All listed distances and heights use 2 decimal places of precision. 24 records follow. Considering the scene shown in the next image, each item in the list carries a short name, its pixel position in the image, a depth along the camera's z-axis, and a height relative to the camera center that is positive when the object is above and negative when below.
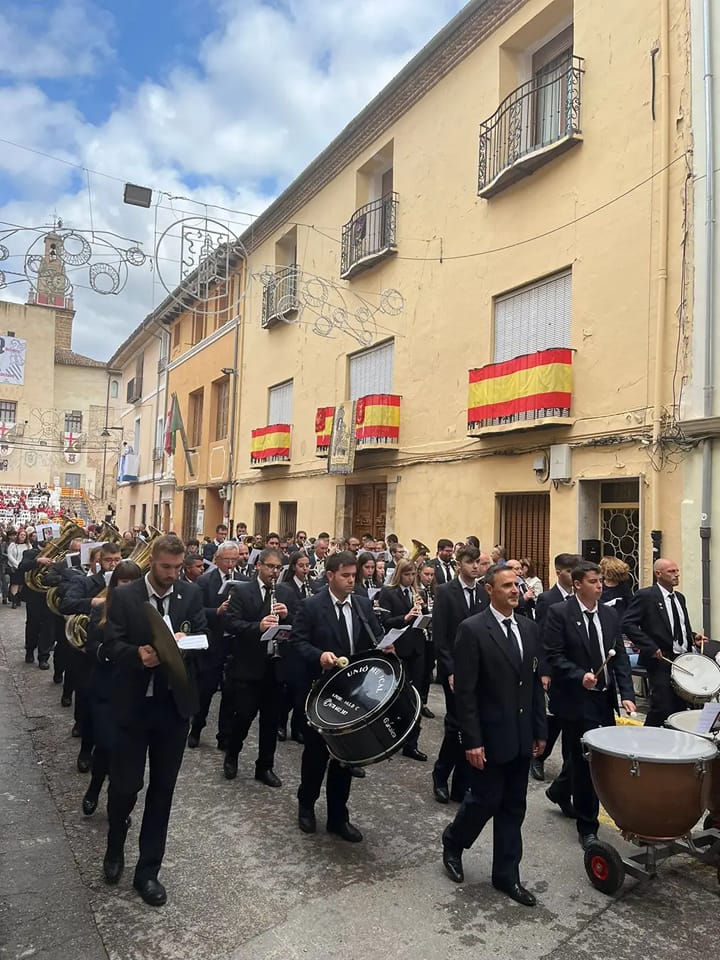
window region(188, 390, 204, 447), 28.11 +3.73
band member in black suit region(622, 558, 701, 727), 6.04 -0.88
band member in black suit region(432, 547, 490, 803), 5.55 -0.92
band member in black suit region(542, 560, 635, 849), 4.93 -0.97
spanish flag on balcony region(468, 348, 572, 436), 10.65 +1.98
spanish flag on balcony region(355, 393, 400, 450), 14.94 +1.95
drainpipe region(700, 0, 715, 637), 8.73 +2.55
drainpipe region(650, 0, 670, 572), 9.39 +3.63
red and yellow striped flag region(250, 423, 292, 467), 19.88 +1.90
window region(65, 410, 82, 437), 47.22 +5.66
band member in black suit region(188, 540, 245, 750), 6.67 -1.19
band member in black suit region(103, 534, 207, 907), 4.03 -1.22
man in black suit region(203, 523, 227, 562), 14.11 -0.64
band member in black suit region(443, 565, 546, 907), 4.11 -1.13
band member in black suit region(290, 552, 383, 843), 4.86 -0.87
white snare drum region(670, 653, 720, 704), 5.51 -1.15
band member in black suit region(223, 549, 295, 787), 6.04 -1.39
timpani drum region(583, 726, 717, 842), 3.82 -1.34
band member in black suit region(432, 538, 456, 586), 9.85 -0.61
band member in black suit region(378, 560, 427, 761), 6.73 -0.93
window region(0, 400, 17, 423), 45.53 +5.97
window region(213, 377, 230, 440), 25.59 +3.79
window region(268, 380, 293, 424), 20.69 +3.18
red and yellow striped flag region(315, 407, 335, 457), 17.02 +2.05
